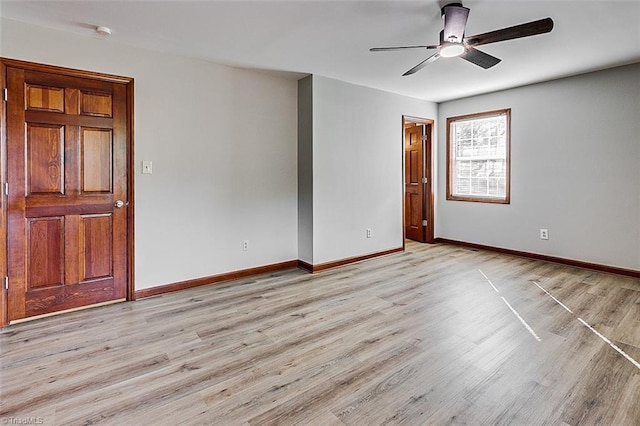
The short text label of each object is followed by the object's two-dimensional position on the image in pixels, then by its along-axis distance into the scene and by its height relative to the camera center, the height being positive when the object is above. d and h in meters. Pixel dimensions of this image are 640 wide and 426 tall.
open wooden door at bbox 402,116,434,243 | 6.01 +0.54
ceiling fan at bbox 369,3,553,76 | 2.29 +1.27
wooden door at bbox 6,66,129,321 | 2.78 +0.15
